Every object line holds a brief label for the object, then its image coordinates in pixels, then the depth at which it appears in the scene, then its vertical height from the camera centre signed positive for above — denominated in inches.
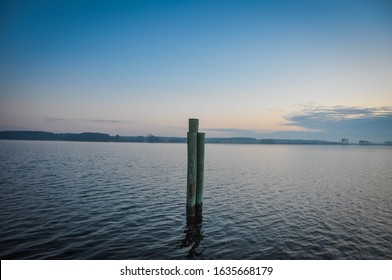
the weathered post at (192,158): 502.0 -36.1
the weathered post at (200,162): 516.7 -45.3
